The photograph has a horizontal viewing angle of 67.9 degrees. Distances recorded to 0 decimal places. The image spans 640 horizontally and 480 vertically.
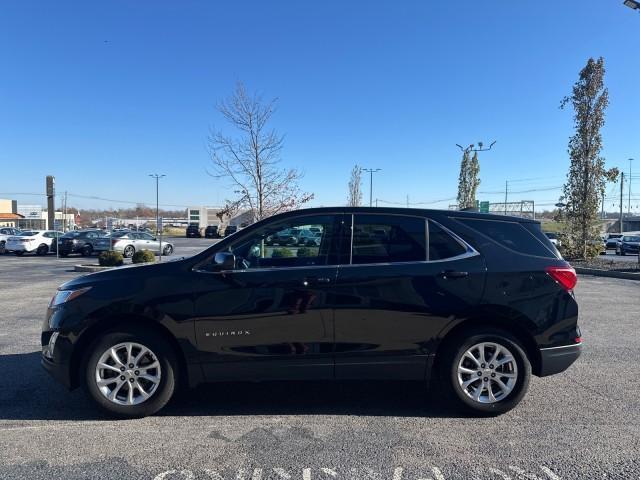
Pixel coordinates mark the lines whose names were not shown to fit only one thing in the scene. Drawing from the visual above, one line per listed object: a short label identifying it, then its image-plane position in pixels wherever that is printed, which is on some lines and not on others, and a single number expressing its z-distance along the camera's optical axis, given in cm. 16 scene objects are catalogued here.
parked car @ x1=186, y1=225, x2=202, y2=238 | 5988
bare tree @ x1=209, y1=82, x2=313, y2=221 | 1526
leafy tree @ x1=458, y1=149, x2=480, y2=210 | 3634
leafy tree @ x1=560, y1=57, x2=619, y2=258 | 2142
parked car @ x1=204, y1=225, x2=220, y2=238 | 5734
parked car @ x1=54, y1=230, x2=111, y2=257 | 2648
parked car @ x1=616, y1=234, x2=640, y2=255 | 3397
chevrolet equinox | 402
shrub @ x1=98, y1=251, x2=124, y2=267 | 1745
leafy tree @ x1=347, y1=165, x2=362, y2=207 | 4225
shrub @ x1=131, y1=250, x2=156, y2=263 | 1722
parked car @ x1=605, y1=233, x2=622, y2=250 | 3973
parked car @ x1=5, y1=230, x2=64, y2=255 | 2766
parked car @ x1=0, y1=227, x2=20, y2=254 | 3045
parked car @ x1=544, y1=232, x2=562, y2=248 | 2255
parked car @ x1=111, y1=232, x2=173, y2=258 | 2538
